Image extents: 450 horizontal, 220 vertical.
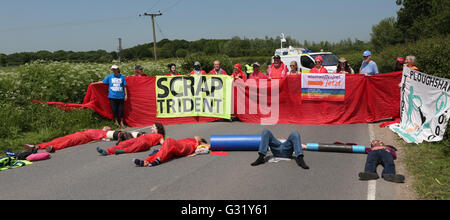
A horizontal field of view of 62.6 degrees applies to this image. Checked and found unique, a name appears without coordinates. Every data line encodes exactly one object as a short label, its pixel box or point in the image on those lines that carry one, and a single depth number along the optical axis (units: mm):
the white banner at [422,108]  7965
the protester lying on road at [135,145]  8086
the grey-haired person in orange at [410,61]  10257
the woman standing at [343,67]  12048
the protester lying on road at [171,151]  7043
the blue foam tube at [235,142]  7871
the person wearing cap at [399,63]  11377
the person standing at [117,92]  11781
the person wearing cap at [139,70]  12945
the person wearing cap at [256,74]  12516
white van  21297
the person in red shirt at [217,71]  12847
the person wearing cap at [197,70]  12534
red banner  11312
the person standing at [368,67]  12008
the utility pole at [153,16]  47019
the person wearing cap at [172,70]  13266
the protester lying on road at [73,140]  8516
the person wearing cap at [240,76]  12586
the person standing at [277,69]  12626
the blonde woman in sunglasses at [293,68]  12414
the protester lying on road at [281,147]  6758
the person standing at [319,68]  12056
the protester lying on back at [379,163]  5863
